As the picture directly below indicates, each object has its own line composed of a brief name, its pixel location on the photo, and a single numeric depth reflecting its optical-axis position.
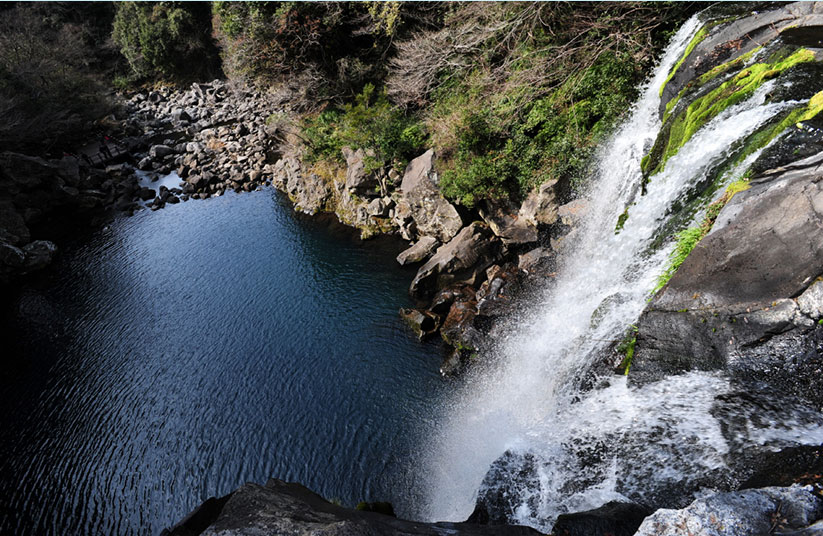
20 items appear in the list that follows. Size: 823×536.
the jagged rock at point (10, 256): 18.58
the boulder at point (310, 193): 20.48
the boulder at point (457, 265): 13.78
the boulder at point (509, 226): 13.55
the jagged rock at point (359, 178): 17.97
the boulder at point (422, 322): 12.23
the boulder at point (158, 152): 29.43
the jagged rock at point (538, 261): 12.18
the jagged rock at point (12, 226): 19.75
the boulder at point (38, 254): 19.15
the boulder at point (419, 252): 15.39
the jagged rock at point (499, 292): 11.82
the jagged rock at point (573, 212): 12.23
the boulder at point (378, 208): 17.66
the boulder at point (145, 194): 25.30
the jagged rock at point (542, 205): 13.05
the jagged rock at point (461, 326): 11.31
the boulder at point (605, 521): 4.66
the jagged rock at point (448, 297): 12.73
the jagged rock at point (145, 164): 28.72
